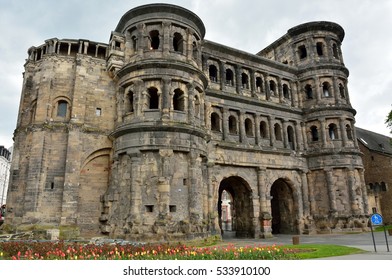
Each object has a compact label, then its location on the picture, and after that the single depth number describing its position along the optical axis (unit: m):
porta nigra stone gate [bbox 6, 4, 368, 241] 17.94
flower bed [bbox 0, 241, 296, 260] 9.34
